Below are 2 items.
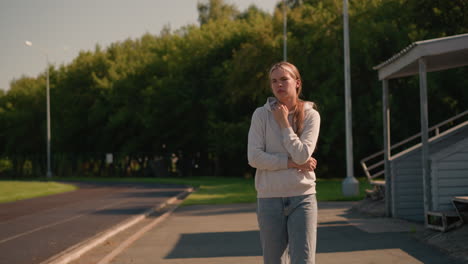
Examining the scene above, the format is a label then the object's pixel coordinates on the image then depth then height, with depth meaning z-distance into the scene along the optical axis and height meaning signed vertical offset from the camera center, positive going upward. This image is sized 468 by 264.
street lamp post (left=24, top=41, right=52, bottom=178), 49.78 +1.89
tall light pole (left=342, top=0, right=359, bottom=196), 20.23 +0.80
